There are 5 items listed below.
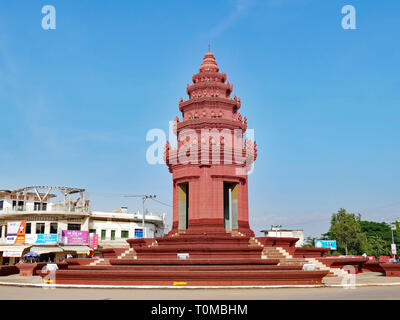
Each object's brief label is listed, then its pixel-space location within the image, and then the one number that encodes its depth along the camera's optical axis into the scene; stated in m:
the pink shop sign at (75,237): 52.91
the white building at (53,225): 51.19
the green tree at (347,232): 68.94
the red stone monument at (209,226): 20.52
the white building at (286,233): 90.65
